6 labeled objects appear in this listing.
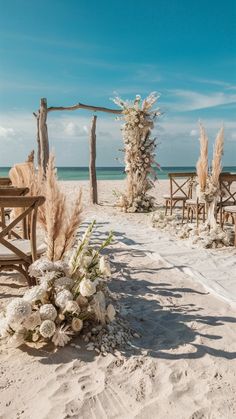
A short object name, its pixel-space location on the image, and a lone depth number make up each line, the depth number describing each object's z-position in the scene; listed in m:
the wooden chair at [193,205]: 6.14
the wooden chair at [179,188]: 7.55
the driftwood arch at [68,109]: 10.16
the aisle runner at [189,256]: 3.78
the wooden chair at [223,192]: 5.52
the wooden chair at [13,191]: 3.84
